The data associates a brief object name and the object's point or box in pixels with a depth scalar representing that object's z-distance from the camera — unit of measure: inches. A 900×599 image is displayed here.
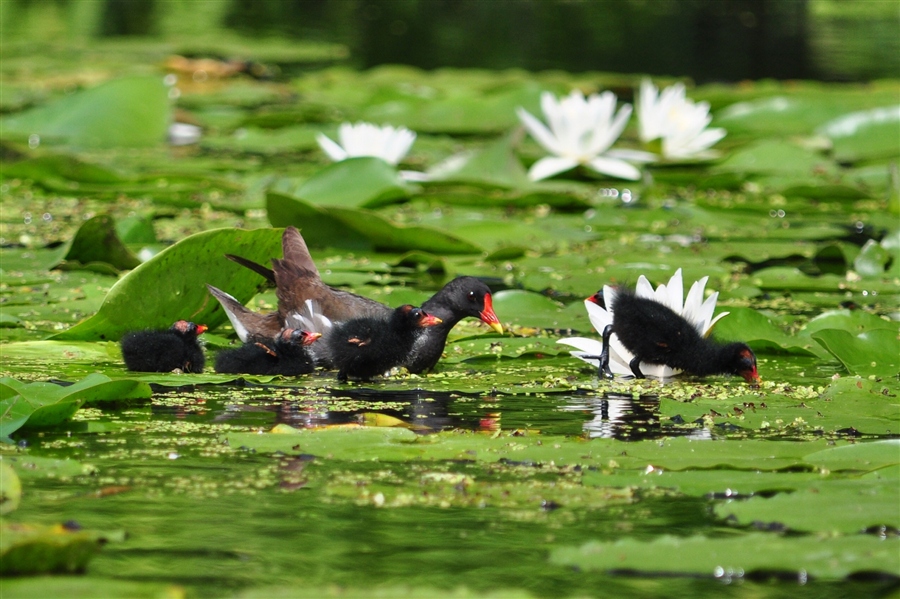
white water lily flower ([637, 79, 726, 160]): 719.1
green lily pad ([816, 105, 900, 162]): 808.3
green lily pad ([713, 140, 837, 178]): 736.3
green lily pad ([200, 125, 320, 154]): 813.2
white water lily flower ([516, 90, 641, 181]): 657.6
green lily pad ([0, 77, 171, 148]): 773.9
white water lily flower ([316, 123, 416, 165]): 649.6
